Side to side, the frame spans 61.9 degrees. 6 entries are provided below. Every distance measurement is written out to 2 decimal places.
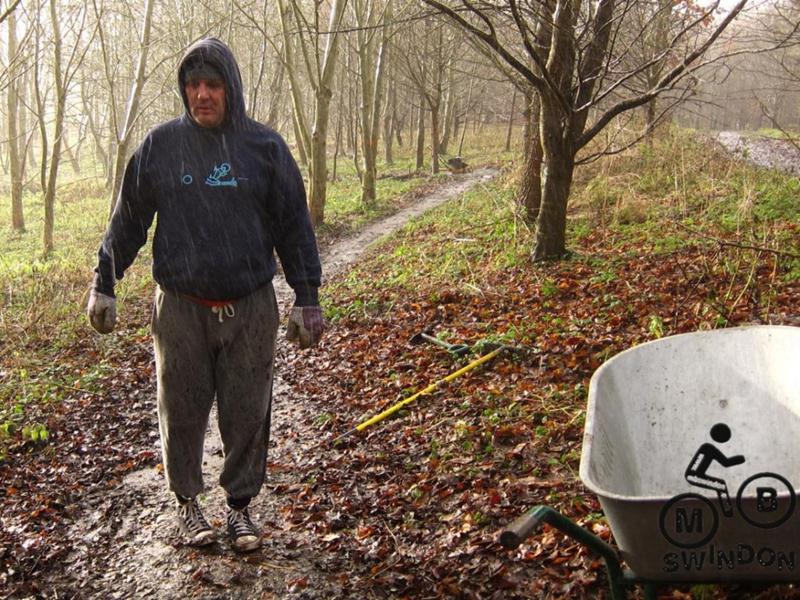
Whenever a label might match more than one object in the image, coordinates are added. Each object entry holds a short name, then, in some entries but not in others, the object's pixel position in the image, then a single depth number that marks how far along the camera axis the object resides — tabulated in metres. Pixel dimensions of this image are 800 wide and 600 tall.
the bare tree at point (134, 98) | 13.45
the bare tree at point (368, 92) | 17.91
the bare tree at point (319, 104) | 14.71
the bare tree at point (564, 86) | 6.52
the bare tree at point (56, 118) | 13.62
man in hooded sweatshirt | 3.20
